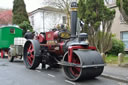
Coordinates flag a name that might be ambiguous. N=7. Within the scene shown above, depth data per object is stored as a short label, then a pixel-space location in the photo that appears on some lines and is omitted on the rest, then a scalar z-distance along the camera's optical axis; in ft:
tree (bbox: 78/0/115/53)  42.32
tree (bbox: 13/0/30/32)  96.58
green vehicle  54.08
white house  105.50
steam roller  22.91
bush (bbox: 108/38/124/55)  54.44
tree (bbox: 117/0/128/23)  34.76
